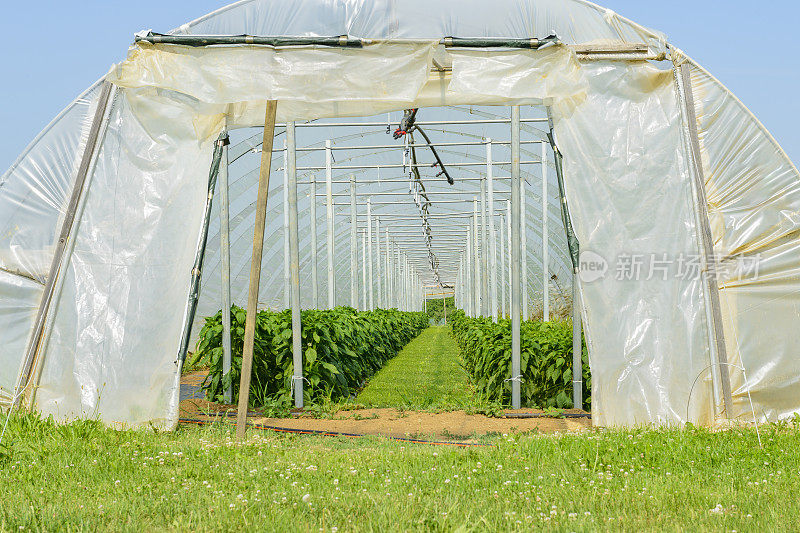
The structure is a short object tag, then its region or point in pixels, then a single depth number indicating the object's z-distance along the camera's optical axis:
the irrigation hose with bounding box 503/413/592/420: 7.01
